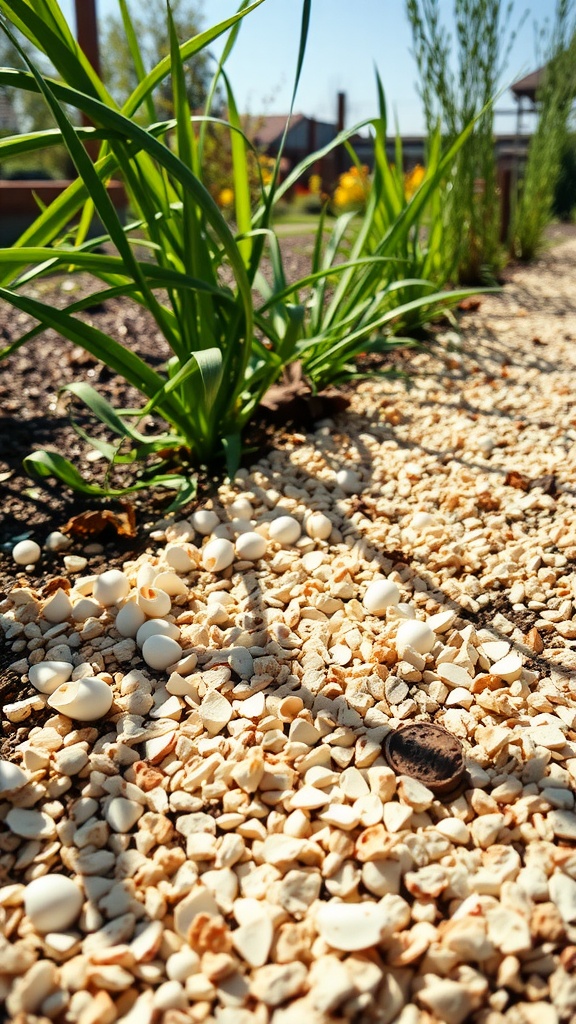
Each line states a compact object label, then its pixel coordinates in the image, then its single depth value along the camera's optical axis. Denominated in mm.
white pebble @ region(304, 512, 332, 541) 514
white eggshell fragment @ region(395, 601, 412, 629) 443
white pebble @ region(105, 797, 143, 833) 333
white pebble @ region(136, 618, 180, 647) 429
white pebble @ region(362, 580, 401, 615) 446
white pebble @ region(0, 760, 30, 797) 343
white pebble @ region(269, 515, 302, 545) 507
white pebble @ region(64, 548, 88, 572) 499
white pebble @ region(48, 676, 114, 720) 378
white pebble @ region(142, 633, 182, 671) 412
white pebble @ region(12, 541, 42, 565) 504
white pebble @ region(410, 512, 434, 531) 526
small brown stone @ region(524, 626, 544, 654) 425
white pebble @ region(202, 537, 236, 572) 483
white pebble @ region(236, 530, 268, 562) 491
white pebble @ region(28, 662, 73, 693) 402
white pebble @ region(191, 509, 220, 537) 522
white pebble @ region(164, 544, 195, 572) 486
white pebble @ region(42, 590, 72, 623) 453
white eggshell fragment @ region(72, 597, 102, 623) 454
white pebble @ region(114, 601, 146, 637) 438
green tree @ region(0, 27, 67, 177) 8763
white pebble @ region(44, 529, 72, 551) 520
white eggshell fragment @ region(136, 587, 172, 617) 441
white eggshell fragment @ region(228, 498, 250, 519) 533
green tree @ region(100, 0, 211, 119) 7042
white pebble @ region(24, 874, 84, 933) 297
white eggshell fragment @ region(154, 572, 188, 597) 460
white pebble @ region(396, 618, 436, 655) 416
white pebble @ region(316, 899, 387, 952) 286
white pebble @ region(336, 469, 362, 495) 574
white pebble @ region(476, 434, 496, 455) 633
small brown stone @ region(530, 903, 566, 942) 291
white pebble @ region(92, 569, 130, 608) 457
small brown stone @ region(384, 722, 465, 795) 348
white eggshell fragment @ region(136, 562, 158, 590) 467
